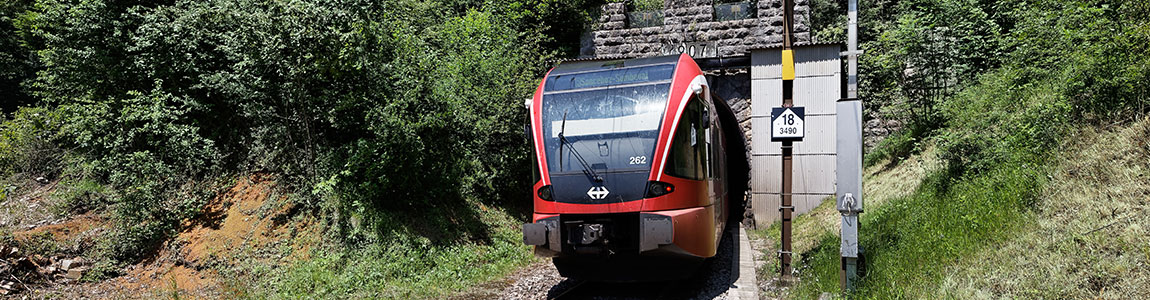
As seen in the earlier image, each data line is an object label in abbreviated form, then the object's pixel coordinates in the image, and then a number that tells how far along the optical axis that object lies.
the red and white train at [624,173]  6.88
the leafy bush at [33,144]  11.60
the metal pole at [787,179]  8.11
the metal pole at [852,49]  6.95
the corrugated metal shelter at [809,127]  12.90
